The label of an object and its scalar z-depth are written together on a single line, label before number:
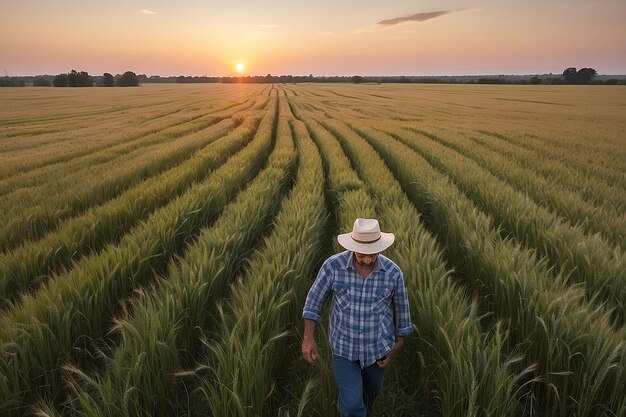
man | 2.49
